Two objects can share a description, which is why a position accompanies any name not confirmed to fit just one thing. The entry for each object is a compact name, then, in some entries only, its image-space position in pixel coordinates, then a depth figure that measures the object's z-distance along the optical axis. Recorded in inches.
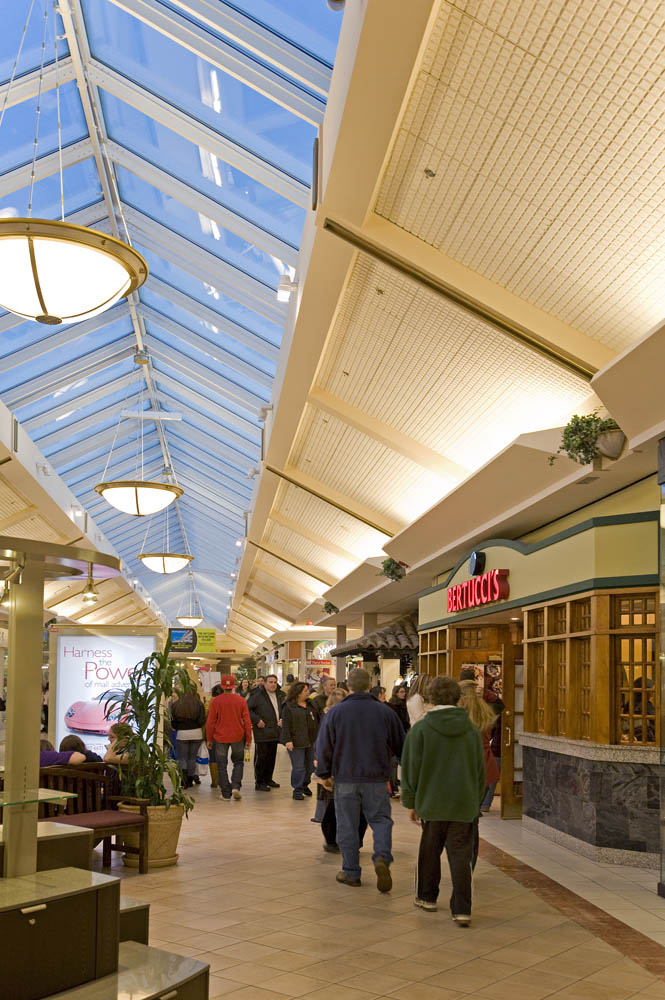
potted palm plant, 285.7
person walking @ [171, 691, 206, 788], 501.4
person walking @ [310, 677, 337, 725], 484.4
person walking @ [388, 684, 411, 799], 470.8
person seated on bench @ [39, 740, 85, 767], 289.3
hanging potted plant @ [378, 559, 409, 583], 601.0
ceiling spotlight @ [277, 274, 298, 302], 351.3
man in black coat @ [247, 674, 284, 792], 513.7
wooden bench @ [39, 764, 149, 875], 265.4
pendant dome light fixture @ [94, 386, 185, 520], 532.1
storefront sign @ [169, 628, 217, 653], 1013.2
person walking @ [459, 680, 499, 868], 273.1
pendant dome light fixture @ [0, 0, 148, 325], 215.6
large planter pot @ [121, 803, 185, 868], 284.0
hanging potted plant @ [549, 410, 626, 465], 281.9
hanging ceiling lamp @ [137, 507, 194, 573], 765.9
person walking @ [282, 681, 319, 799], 475.2
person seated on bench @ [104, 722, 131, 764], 294.2
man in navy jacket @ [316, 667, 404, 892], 261.6
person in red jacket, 468.1
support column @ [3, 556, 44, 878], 146.4
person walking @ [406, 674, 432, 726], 362.4
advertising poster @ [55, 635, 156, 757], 431.2
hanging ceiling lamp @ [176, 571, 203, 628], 1745.1
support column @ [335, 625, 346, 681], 1091.3
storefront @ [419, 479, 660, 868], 301.6
